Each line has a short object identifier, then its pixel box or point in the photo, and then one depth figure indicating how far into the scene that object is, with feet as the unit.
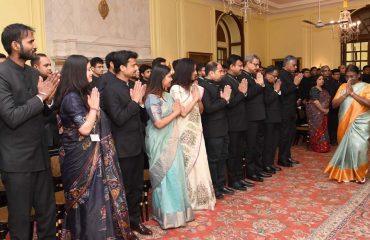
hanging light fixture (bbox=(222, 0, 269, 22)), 31.21
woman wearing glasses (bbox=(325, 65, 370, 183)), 13.92
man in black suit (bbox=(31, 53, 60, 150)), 10.17
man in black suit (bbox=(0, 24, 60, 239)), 6.70
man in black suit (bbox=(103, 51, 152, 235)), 8.73
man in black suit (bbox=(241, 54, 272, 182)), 13.88
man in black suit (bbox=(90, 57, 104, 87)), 15.71
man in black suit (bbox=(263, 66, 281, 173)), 15.01
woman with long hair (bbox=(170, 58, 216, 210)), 10.68
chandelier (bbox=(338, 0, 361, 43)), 20.62
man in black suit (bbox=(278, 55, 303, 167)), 16.29
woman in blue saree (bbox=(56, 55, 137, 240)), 7.36
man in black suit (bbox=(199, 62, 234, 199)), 11.90
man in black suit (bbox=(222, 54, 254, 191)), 13.01
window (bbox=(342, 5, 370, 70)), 32.60
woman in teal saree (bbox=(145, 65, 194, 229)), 9.75
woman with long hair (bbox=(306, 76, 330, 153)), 19.75
